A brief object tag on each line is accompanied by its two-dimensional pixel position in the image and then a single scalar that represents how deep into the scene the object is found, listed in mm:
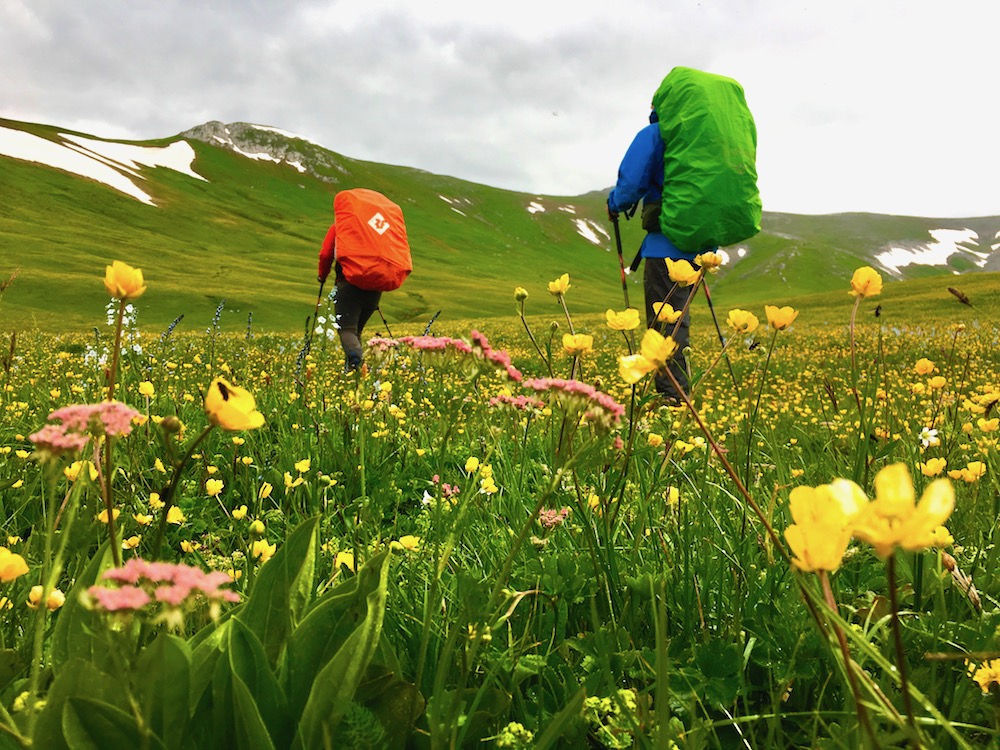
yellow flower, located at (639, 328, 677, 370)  1229
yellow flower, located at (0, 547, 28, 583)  1068
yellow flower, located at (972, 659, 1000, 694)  1243
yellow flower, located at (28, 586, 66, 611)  1351
